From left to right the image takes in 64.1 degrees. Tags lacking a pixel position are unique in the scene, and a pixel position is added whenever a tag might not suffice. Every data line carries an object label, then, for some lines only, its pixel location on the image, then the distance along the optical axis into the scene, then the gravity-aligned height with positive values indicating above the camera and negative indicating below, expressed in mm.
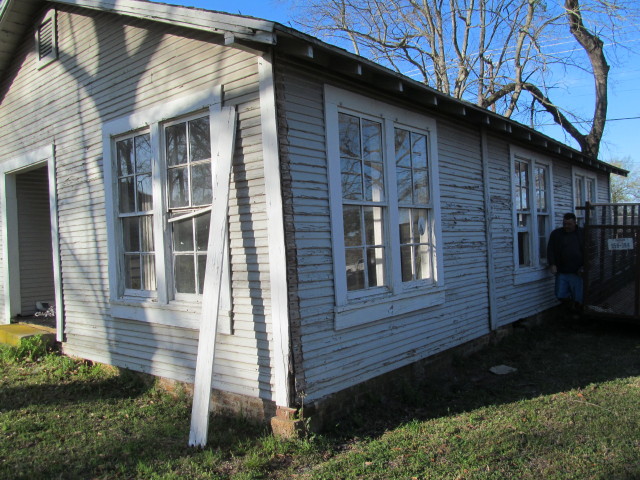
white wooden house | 4570 +481
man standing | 8703 -531
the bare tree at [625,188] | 42844 +3208
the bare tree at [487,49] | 16266 +6294
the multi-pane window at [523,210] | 8695 +322
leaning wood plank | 4582 -226
